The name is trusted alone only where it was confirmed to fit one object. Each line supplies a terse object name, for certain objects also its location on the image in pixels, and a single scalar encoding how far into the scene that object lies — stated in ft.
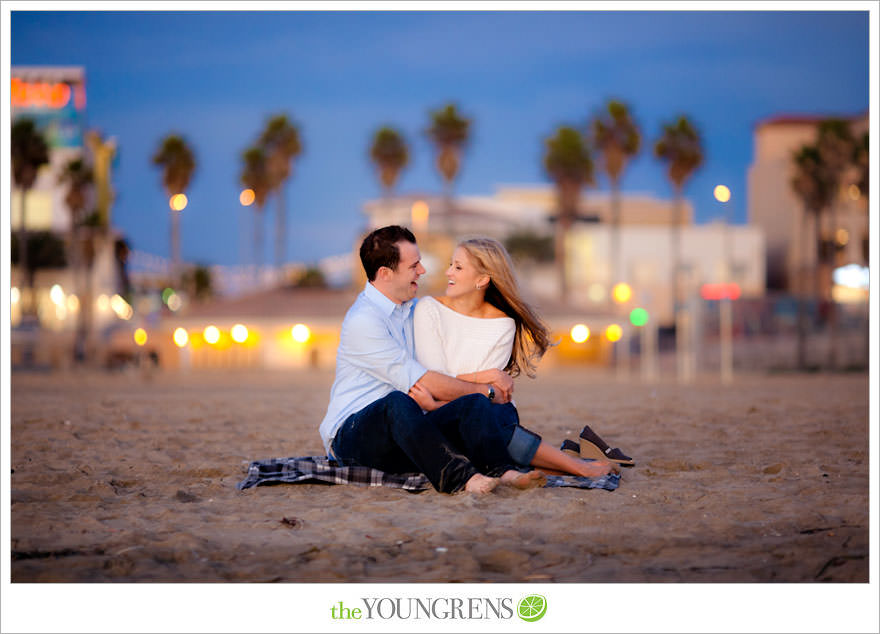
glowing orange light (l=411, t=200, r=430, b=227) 118.83
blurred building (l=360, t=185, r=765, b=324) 181.37
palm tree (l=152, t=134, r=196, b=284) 167.02
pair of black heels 20.79
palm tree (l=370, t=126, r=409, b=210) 177.17
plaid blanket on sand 18.15
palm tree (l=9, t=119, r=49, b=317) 125.39
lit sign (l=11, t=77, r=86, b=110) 190.80
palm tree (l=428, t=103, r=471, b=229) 167.63
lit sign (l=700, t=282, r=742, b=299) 167.63
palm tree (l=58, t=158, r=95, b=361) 148.46
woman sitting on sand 18.58
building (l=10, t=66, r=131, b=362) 183.72
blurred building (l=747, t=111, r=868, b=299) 193.57
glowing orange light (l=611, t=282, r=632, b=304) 129.12
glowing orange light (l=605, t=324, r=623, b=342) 104.94
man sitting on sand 17.31
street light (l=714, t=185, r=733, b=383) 101.30
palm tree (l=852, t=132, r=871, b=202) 122.95
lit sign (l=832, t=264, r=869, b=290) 170.81
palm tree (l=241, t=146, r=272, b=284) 180.24
